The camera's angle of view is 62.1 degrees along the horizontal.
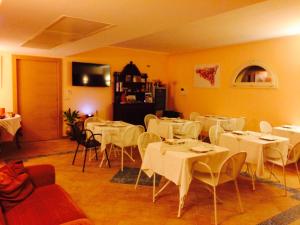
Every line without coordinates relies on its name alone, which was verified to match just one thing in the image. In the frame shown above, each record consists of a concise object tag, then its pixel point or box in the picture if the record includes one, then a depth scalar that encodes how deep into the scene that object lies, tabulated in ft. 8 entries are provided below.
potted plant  21.20
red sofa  6.23
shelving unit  23.91
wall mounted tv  22.28
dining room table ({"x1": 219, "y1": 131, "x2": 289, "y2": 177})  11.87
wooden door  20.68
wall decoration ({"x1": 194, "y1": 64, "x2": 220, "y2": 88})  22.98
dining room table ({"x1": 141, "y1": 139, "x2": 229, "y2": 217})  9.18
